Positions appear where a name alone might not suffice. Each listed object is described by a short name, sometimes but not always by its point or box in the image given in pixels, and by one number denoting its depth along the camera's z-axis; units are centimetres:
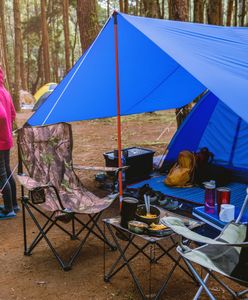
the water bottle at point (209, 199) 291
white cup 268
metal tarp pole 307
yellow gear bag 432
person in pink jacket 355
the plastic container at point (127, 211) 245
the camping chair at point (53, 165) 318
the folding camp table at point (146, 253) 230
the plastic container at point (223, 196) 282
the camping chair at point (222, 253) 195
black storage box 452
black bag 439
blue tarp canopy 255
